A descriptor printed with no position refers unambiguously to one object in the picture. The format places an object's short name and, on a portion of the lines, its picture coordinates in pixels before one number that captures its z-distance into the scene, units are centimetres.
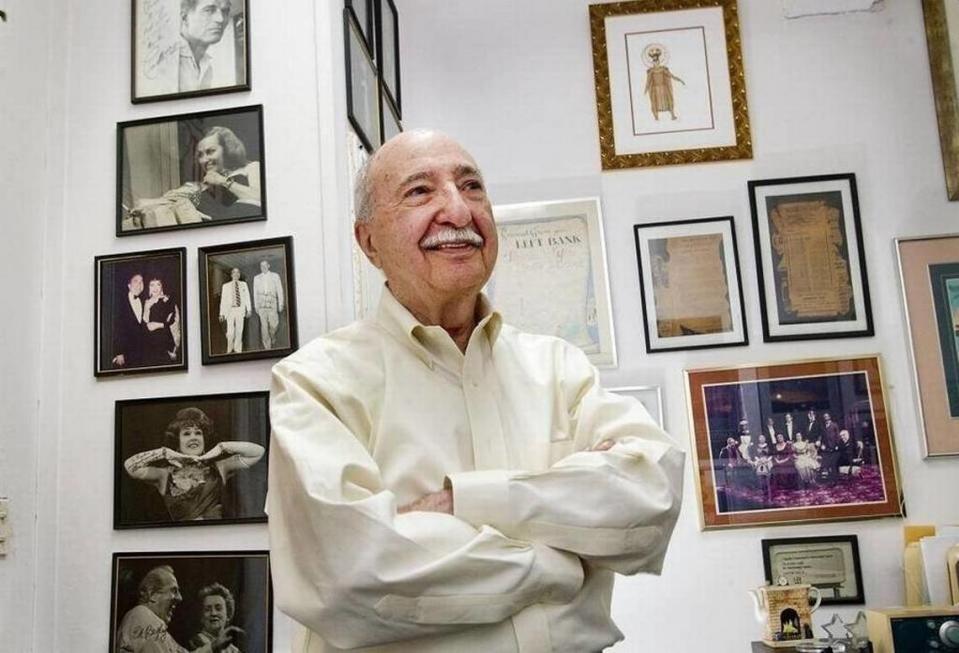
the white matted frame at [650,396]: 252
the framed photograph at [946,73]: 260
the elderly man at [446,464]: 102
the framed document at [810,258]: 256
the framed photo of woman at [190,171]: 178
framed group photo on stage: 247
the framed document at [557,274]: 260
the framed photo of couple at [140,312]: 175
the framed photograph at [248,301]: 171
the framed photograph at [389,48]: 242
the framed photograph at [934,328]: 250
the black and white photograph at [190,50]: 183
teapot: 221
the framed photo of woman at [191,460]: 168
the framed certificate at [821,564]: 241
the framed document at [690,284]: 257
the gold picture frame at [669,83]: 268
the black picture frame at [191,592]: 164
